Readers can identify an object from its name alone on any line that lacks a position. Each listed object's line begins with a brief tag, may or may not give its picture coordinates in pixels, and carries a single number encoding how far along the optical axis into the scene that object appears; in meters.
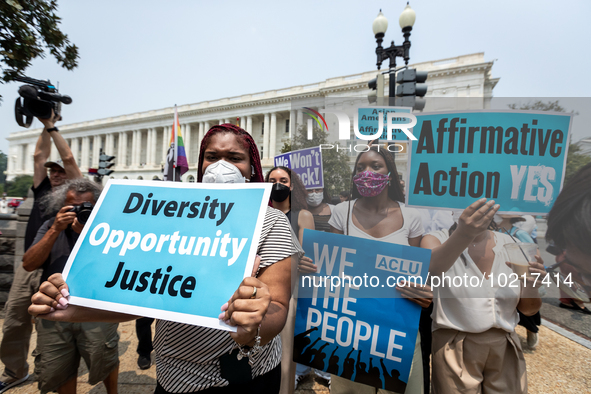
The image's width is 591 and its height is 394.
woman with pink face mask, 1.70
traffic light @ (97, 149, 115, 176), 12.24
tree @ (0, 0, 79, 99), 3.55
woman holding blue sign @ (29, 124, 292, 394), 1.08
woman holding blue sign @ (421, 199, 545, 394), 1.65
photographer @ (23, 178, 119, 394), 2.12
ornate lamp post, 6.59
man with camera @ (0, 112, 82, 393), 2.65
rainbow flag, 5.59
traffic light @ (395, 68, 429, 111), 5.59
